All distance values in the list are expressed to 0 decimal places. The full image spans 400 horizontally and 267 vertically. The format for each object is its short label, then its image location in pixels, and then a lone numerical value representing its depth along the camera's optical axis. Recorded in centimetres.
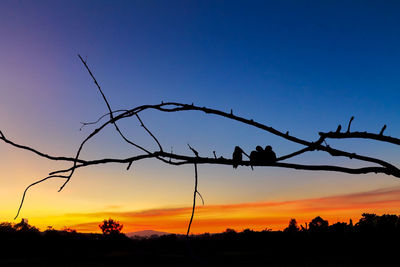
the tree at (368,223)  5997
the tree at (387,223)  5672
